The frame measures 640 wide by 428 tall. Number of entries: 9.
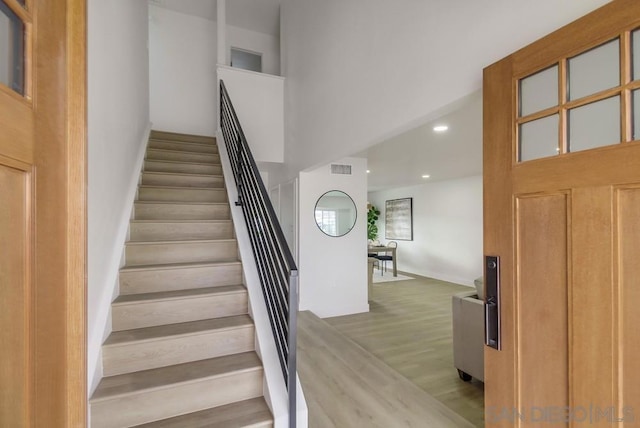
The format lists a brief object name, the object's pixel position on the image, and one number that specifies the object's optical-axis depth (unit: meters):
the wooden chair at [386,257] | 7.82
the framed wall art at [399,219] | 8.35
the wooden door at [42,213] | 0.81
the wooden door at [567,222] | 1.03
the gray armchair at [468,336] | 2.51
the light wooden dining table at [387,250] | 7.19
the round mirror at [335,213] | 4.56
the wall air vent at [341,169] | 4.61
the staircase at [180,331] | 1.54
